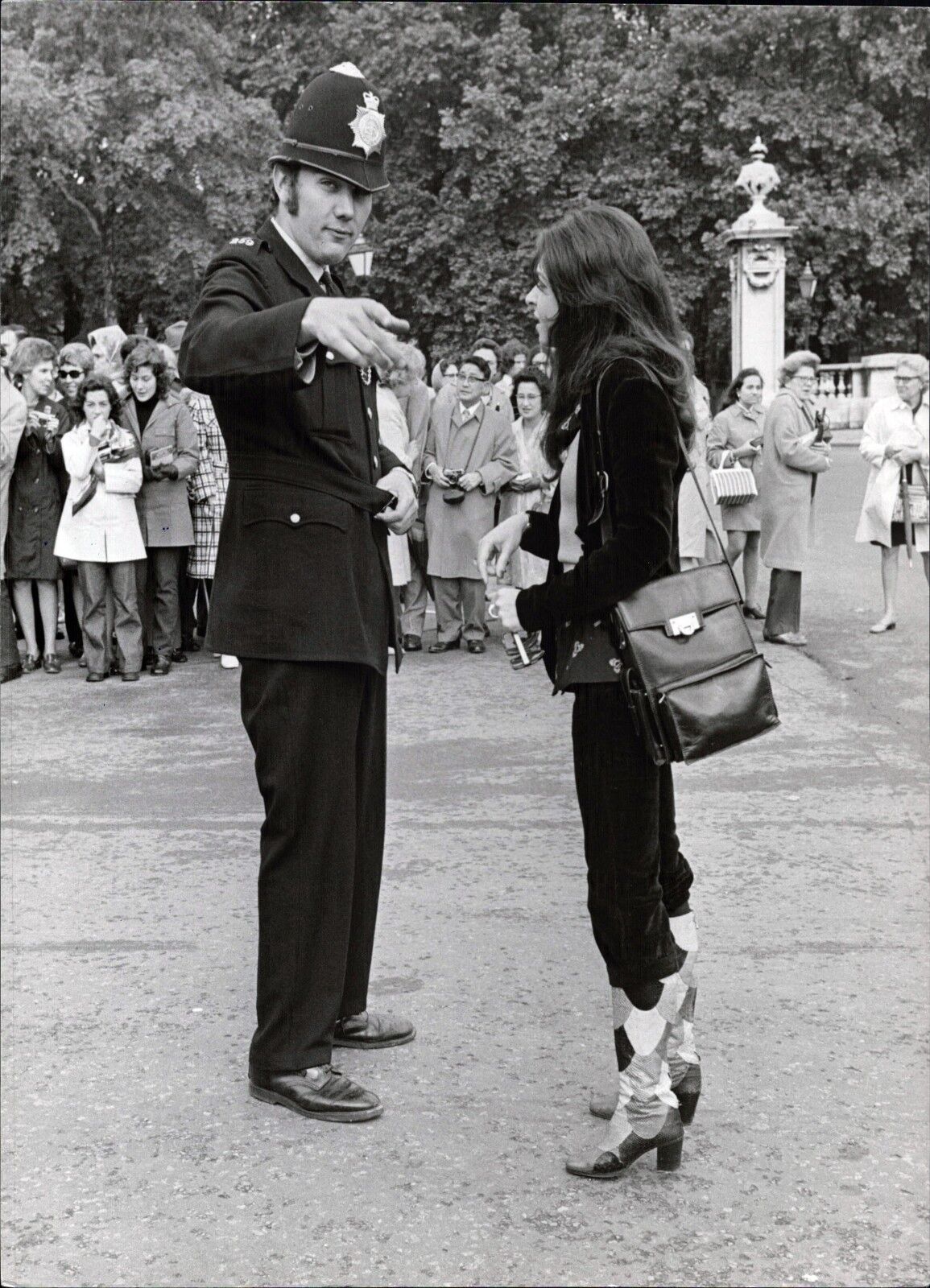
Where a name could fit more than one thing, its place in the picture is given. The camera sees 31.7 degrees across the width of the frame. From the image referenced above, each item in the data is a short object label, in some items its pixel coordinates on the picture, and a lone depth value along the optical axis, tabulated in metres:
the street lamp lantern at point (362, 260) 21.97
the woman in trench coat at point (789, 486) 10.70
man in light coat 10.84
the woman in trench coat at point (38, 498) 10.09
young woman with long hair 3.27
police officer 3.61
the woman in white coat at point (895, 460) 10.87
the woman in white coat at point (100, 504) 9.86
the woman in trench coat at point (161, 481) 10.15
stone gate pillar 27.11
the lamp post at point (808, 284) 34.22
